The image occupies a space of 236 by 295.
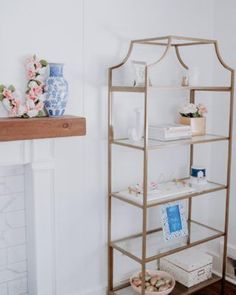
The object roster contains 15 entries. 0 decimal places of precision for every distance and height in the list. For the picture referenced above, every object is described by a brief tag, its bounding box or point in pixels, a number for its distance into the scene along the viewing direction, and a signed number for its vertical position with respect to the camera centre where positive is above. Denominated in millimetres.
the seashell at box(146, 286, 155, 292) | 2517 -1179
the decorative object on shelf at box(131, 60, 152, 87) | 2398 +119
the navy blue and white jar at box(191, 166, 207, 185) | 2746 -532
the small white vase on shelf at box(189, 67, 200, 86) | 2581 +118
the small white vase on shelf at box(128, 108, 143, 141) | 2414 -207
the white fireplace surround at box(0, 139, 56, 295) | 2176 -627
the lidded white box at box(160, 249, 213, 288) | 2705 -1145
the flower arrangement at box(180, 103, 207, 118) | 2674 -108
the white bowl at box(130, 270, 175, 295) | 2487 -1179
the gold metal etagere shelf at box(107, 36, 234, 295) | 2289 -613
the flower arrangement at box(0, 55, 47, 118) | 2031 -17
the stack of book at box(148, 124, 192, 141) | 2424 -223
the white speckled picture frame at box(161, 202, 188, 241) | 2613 -812
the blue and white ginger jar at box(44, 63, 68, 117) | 2104 +14
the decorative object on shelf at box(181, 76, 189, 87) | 2590 +81
